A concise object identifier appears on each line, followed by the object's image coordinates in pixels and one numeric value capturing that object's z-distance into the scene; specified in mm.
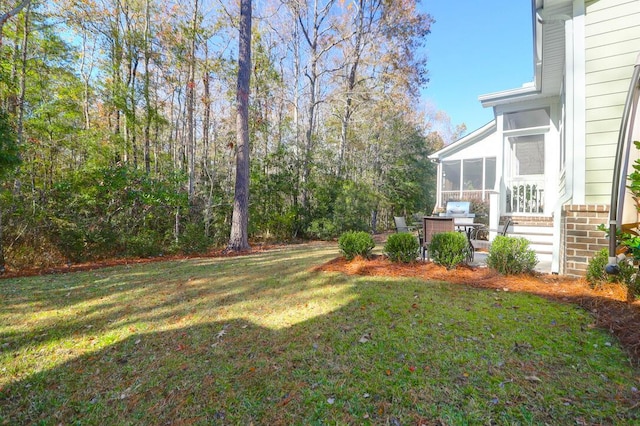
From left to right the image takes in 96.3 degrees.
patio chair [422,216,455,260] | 5484
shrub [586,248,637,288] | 3332
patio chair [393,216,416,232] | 7259
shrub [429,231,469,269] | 4820
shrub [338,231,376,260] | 5691
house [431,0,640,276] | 4016
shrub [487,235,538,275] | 4500
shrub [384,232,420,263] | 5332
